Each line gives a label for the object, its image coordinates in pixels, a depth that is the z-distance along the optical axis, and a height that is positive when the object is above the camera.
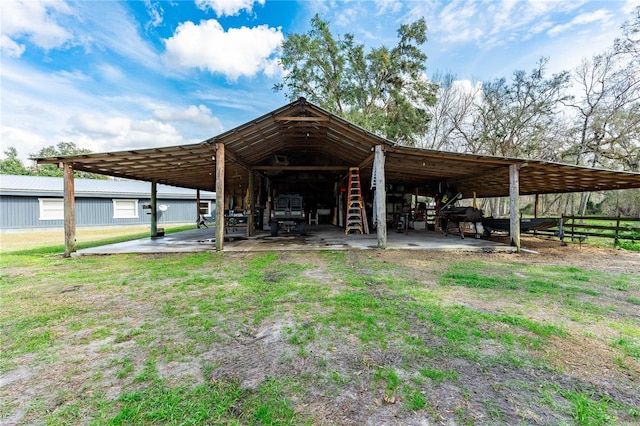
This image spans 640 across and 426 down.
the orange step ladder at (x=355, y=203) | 10.85 +0.13
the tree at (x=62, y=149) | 40.53 +8.98
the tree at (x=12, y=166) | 29.88 +4.70
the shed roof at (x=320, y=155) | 7.45 +1.54
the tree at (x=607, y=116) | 15.62 +5.72
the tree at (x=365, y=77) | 18.97 +9.73
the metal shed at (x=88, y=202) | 14.42 +0.25
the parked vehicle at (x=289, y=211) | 10.89 -0.17
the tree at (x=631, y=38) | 14.08 +9.36
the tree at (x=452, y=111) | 22.89 +8.59
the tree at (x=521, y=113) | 19.12 +7.24
